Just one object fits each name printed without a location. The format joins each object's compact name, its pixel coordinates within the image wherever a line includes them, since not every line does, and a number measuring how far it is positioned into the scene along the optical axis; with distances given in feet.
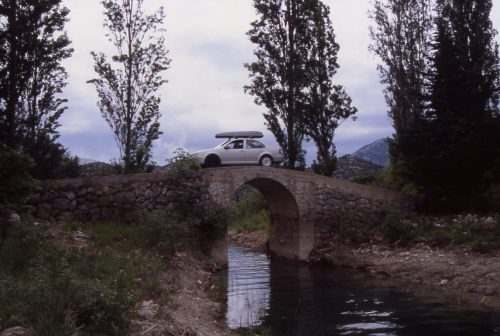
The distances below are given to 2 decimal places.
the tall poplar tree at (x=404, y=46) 73.26
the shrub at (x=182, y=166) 43.48
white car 50.96
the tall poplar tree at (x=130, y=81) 56.49
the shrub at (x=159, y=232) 33.24
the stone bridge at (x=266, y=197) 38.96
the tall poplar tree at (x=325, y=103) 70.69
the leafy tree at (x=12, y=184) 27.35
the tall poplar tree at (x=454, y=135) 47.65
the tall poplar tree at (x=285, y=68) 61.72
